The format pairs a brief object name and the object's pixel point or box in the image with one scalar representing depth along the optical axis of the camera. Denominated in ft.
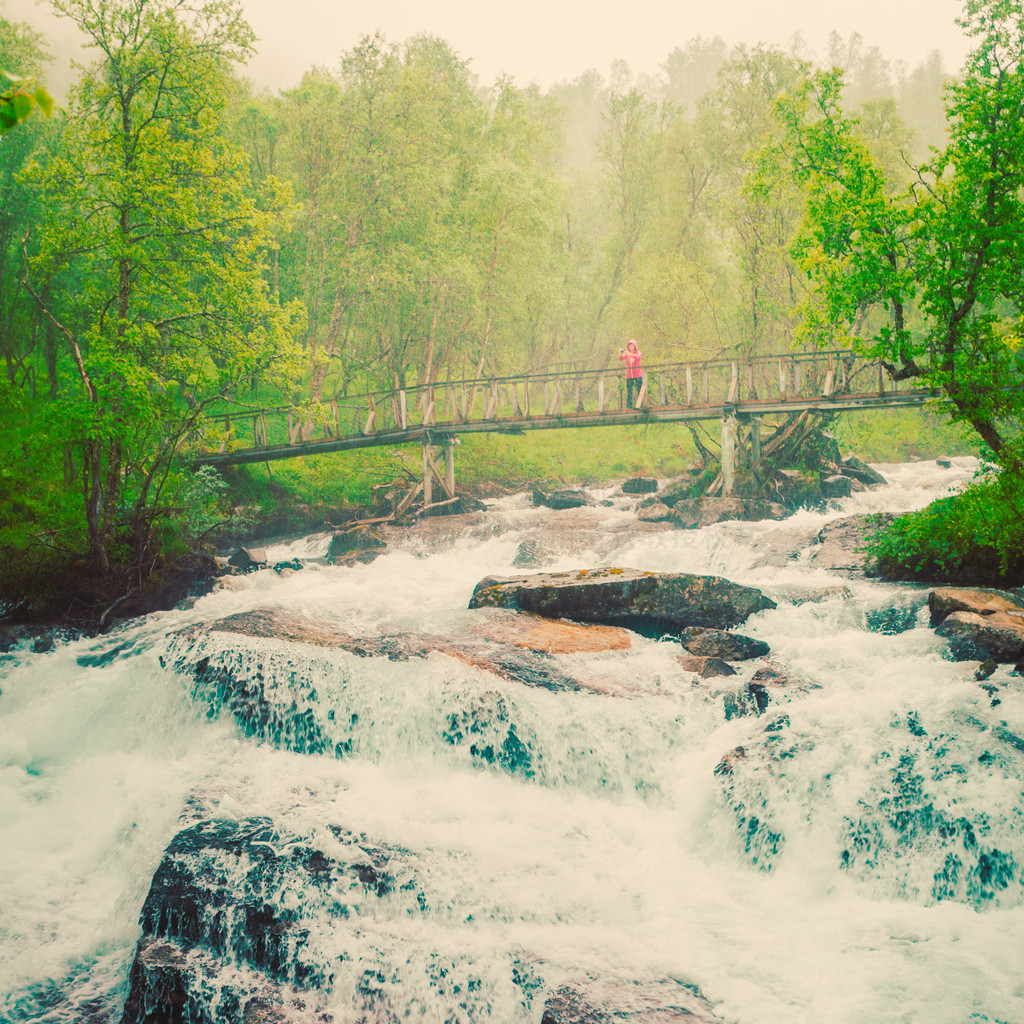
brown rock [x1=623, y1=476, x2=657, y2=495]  89.25
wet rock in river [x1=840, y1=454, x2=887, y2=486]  77.82
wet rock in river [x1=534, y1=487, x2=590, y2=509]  77.56
